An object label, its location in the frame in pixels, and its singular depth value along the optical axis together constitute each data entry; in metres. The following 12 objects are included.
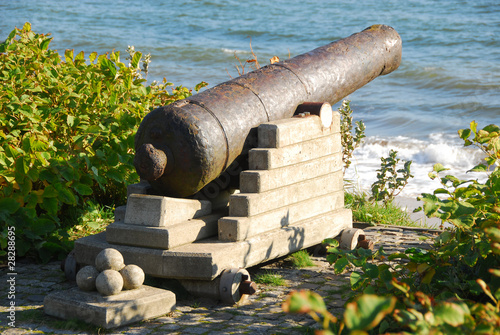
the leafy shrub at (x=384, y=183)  14.44
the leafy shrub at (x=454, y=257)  7.05
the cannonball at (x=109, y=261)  8.39
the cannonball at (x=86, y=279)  8.32
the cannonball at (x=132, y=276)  8.27
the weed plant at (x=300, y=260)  10.46
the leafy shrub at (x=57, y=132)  10.54
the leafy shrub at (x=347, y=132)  14.81
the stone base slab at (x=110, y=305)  7.85
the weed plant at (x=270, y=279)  9.62
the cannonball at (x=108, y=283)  8.10
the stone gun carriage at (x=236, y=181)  8.82
